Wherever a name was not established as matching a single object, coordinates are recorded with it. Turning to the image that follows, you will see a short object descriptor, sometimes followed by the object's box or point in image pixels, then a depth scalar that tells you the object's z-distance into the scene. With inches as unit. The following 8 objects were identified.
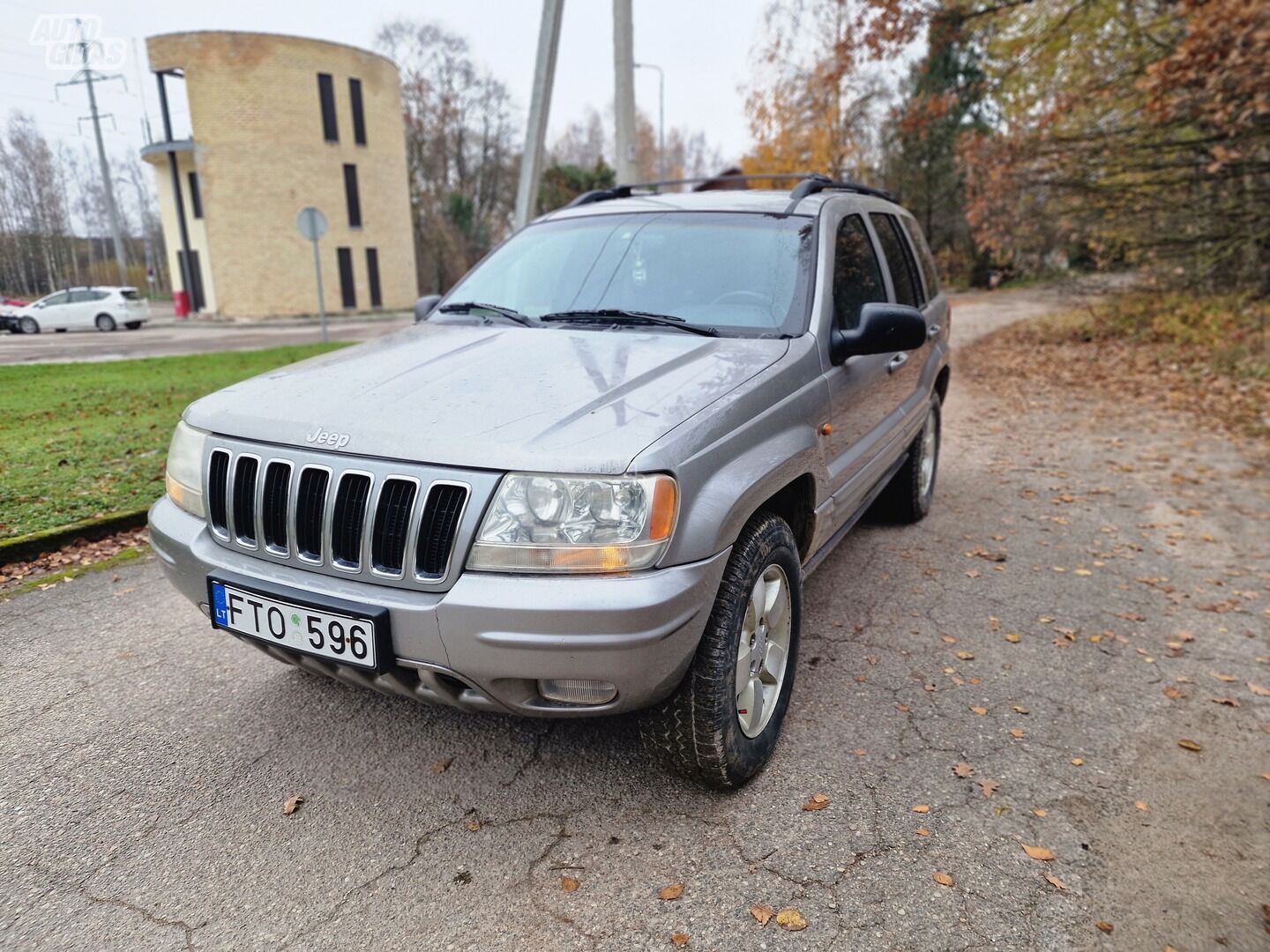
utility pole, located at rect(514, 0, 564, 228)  358.3
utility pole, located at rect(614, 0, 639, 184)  381.7
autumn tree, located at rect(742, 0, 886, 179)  1054.4
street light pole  1771.7
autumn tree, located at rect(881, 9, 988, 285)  1214.3
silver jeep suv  83.5
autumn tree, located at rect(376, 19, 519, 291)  1679.4
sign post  607.2
